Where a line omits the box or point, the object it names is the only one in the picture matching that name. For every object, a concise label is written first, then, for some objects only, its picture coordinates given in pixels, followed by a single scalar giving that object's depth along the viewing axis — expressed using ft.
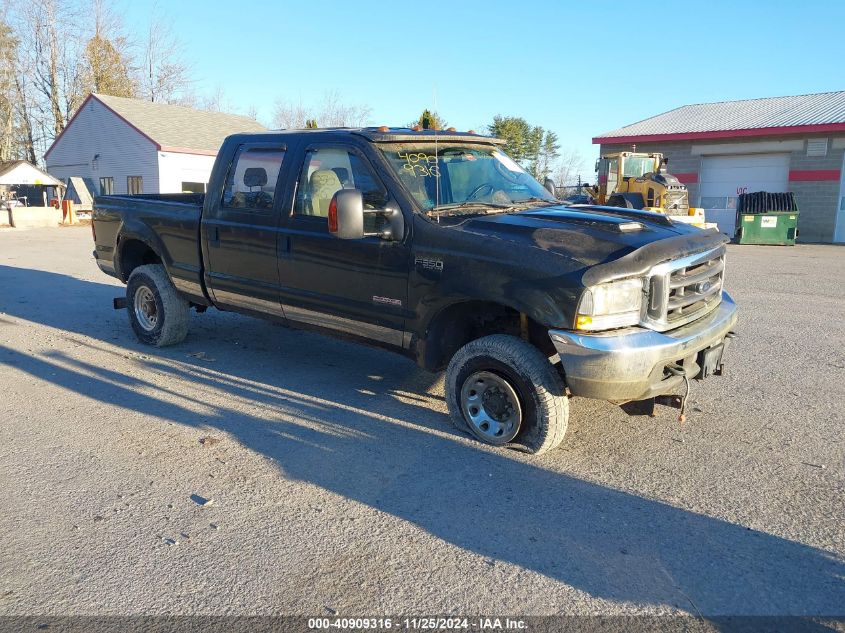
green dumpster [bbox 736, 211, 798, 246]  68.69
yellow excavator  63.31
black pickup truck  12.39
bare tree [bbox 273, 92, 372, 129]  171.63
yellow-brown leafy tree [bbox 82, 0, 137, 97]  156.66
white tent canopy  102.63
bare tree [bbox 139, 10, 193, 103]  173.17
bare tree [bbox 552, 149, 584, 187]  174.14
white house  105.09
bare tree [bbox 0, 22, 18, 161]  154.81
